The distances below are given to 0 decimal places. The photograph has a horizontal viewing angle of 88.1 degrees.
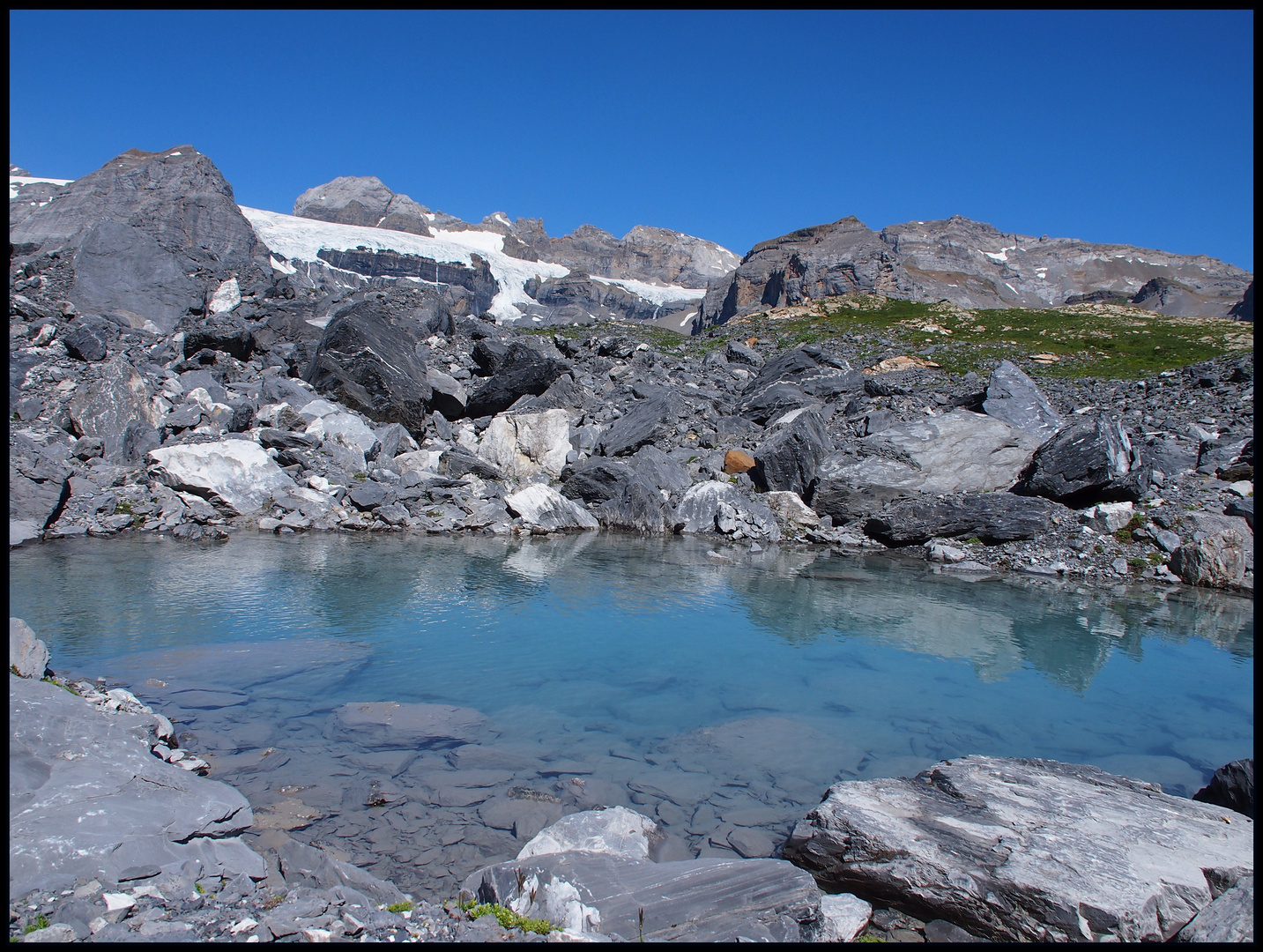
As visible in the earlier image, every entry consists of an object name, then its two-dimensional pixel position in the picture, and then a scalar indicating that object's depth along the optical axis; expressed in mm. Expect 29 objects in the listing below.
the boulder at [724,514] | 20172
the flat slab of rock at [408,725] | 6641
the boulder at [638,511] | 20500
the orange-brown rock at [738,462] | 23047
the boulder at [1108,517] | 17422
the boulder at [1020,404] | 22219
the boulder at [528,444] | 22625
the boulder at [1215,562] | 15547
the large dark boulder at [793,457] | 21469
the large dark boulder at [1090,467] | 18016
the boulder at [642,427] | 23719
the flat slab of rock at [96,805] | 3725
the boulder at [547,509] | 19556
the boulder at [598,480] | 21031
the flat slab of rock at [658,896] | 3818
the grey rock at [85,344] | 22375
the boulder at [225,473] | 16781
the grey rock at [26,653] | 5957
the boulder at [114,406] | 18031
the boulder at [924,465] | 20234
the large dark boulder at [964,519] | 18031
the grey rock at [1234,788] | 5180
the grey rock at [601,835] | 4660
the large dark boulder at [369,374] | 23234
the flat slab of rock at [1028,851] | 3887
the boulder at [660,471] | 21500
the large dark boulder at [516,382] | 25938
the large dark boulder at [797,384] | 27625
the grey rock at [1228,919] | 3178
